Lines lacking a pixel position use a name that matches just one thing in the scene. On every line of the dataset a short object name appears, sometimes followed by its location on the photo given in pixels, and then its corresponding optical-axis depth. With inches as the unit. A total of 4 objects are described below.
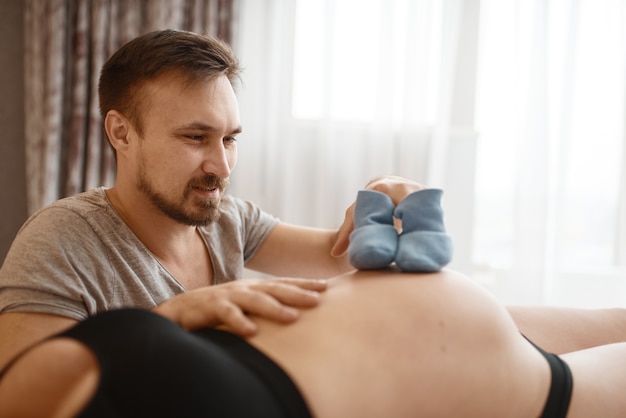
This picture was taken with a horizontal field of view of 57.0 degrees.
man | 45.8
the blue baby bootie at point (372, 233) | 40.3
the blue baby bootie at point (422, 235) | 39.9
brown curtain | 102.3
